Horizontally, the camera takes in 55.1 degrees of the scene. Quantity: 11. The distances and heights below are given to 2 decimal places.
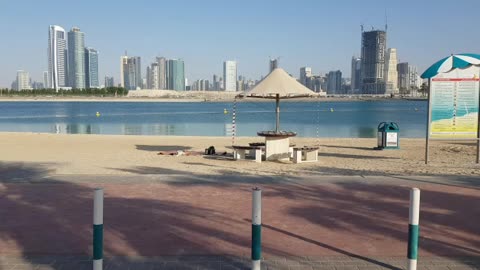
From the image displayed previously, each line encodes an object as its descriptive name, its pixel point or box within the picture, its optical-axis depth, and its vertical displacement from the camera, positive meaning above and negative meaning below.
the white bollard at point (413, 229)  4.11 -1.09
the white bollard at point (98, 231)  3.99 -1.09
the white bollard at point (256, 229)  4.08 -1.08
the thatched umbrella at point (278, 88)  13.63 +0.64
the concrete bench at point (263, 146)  14.20 -1.17
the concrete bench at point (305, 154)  13.54 -1.34
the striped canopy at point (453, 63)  11.95 +1.27
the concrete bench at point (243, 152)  13.61 -1.29
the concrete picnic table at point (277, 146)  13.82 -1.10
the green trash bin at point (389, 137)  17.58 -1.01
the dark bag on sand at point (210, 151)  15.50 -1.42
